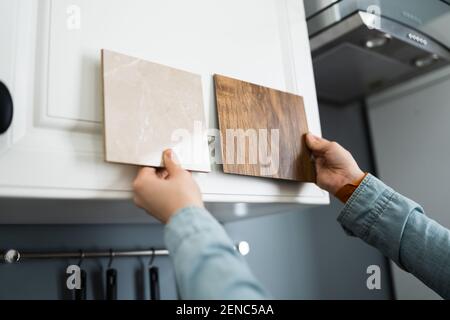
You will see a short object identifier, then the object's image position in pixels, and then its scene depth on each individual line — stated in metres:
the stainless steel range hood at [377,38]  0.88
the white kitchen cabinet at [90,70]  0.51
